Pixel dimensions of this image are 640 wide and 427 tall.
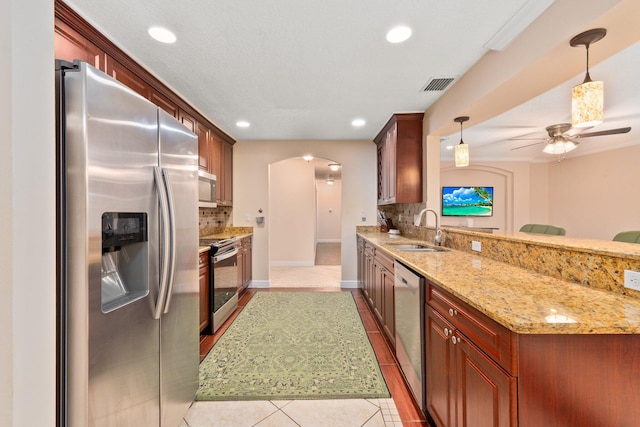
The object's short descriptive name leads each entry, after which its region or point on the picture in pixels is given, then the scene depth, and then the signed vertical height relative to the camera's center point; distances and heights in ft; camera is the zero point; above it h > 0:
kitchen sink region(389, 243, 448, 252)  9.44 -1.22
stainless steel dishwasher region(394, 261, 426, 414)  5.57 -2.68
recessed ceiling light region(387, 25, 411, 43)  5.73 +4.02
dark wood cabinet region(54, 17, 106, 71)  5.03 +3.47
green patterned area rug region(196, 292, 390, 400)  6.33 -4.18
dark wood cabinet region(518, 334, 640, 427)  2.92 -1.88
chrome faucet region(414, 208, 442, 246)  9.37 -0.88
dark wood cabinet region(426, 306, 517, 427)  3.18 -2.46
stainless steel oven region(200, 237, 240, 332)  9.23 -2.43
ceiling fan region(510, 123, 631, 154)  12.19 +3.59
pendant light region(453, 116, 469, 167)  9.78 +2.17
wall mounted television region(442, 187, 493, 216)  22.35 +1.08
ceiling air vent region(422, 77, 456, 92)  8.04 +4.08
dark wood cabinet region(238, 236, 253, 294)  12.84 -2.58
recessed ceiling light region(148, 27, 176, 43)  5.81 +4.07
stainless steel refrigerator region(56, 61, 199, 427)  3.13 -0.59
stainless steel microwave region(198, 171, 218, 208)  10.51 +1.03
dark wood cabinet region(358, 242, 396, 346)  8.00 -2.67
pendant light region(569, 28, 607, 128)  5.04 +2.14
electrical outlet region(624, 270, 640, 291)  3.70 -0.96
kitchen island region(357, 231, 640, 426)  2.93 -1.71
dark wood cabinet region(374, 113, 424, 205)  11.01 +2.31
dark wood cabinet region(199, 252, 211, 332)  8.73 -2.63
